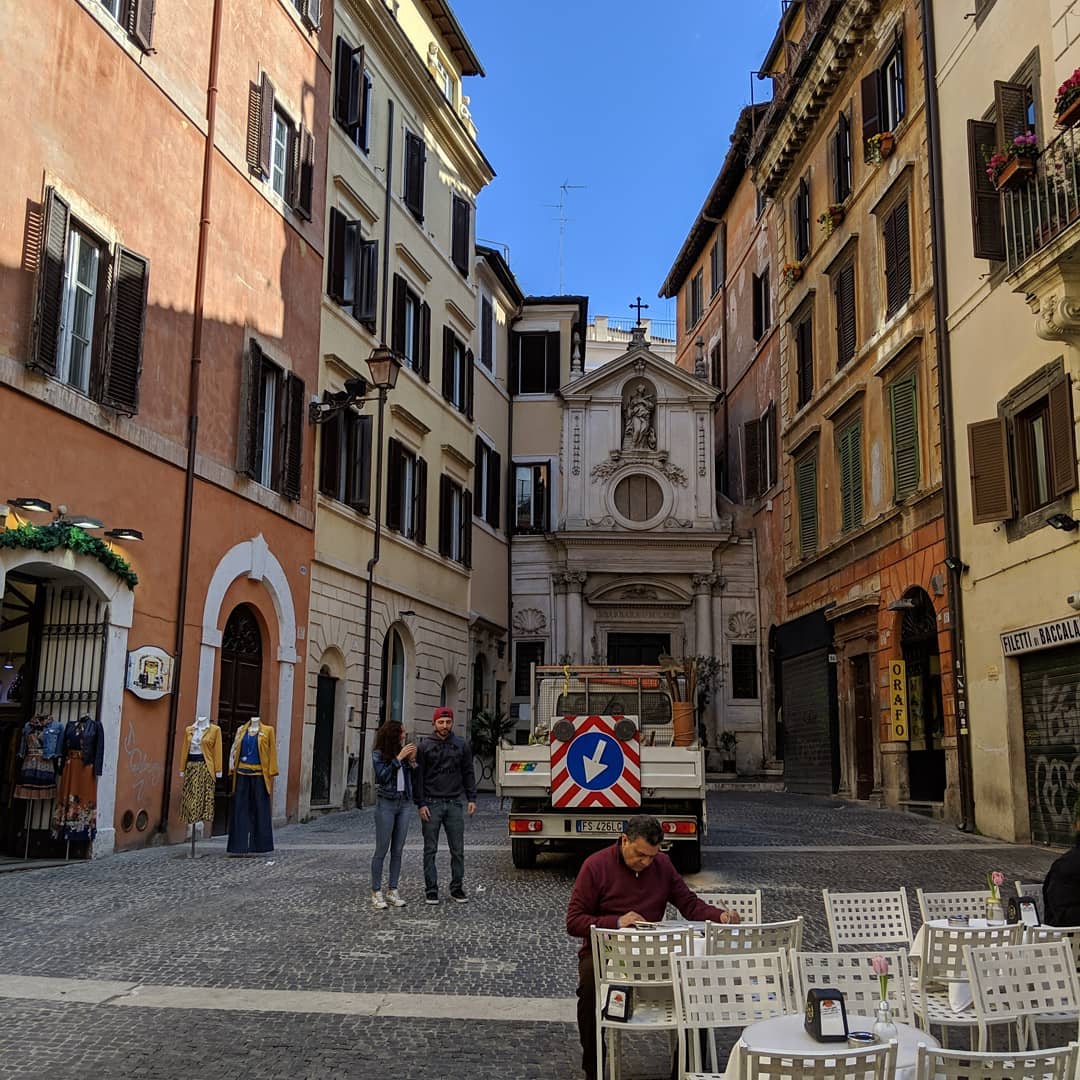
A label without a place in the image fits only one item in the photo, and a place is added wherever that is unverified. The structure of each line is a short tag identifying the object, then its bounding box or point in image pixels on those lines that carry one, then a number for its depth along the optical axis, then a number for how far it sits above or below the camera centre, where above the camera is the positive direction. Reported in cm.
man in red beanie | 1076 -30
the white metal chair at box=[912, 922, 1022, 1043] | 539 -88
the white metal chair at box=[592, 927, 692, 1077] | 515 -86
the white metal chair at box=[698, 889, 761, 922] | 621 -73
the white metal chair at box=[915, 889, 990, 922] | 655 -78
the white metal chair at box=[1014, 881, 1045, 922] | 634 -79
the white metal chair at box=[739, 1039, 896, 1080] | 351 -88
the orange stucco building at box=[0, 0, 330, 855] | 1278 +456
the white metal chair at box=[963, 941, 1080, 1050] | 472 -87
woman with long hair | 1042 -38
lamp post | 1897 +501
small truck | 1196 -26
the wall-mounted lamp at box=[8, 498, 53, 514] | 1220 +252
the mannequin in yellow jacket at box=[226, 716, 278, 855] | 1383 -38
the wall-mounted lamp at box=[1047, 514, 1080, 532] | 1338 +263
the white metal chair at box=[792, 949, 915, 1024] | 478 -86
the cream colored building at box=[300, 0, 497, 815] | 2075 +751
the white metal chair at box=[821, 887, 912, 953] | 638 -83
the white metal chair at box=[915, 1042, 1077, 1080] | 342 -85
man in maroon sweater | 587 -63
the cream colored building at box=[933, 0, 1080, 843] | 1332 +433
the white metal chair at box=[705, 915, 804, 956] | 532 -77
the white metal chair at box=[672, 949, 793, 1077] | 459 -88
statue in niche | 3319 +919
